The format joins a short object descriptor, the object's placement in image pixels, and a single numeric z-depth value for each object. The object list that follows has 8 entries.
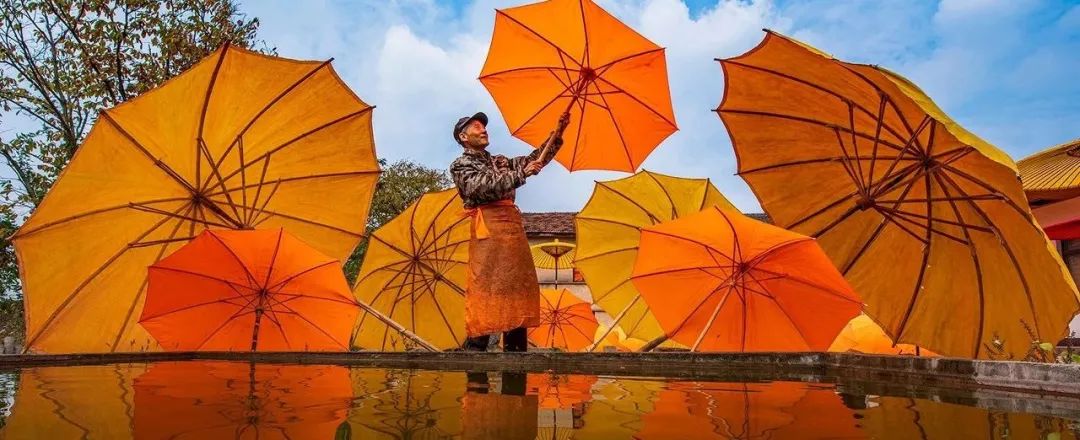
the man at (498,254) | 5.95
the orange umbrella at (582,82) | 6.54
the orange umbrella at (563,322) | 15.67
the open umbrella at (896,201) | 5.26
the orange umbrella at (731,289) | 6.96
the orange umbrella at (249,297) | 6.80
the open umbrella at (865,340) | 10.41
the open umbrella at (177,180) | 6.33
